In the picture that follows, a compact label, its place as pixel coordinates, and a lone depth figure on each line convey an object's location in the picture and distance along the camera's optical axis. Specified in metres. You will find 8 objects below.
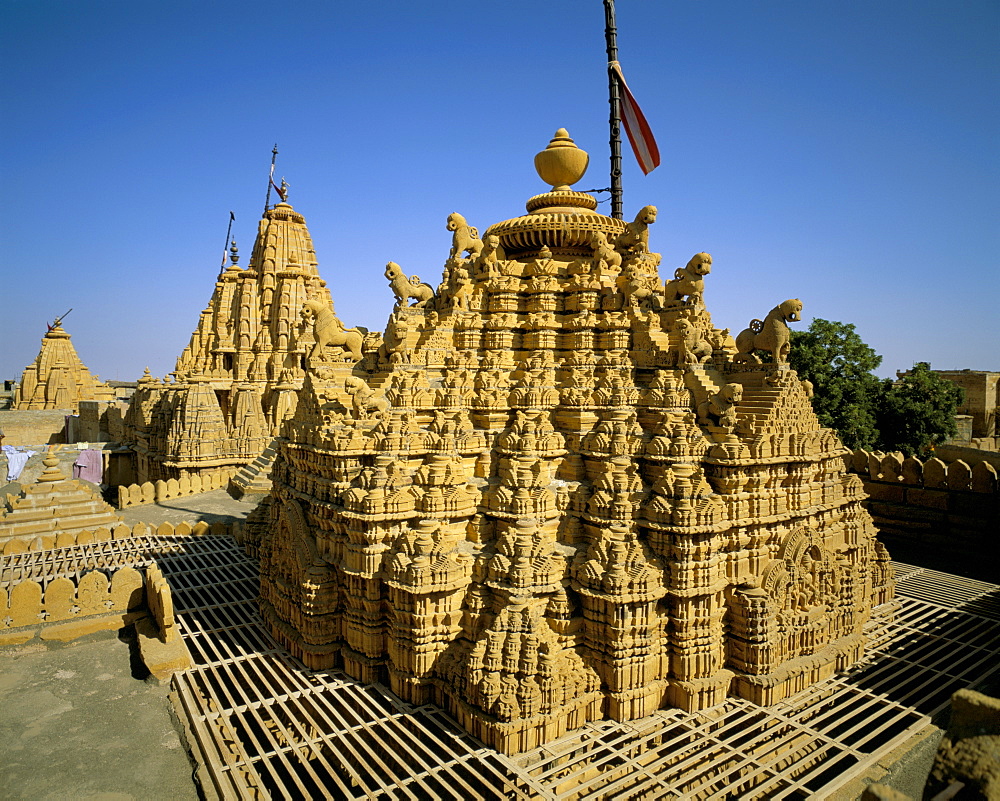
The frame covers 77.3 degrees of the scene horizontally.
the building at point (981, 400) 34.50
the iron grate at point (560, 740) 7.77
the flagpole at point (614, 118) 18.30
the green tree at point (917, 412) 26.14
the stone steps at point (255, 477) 25.27
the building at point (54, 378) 45.41
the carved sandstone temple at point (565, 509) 9.55
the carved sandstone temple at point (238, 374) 27.81
